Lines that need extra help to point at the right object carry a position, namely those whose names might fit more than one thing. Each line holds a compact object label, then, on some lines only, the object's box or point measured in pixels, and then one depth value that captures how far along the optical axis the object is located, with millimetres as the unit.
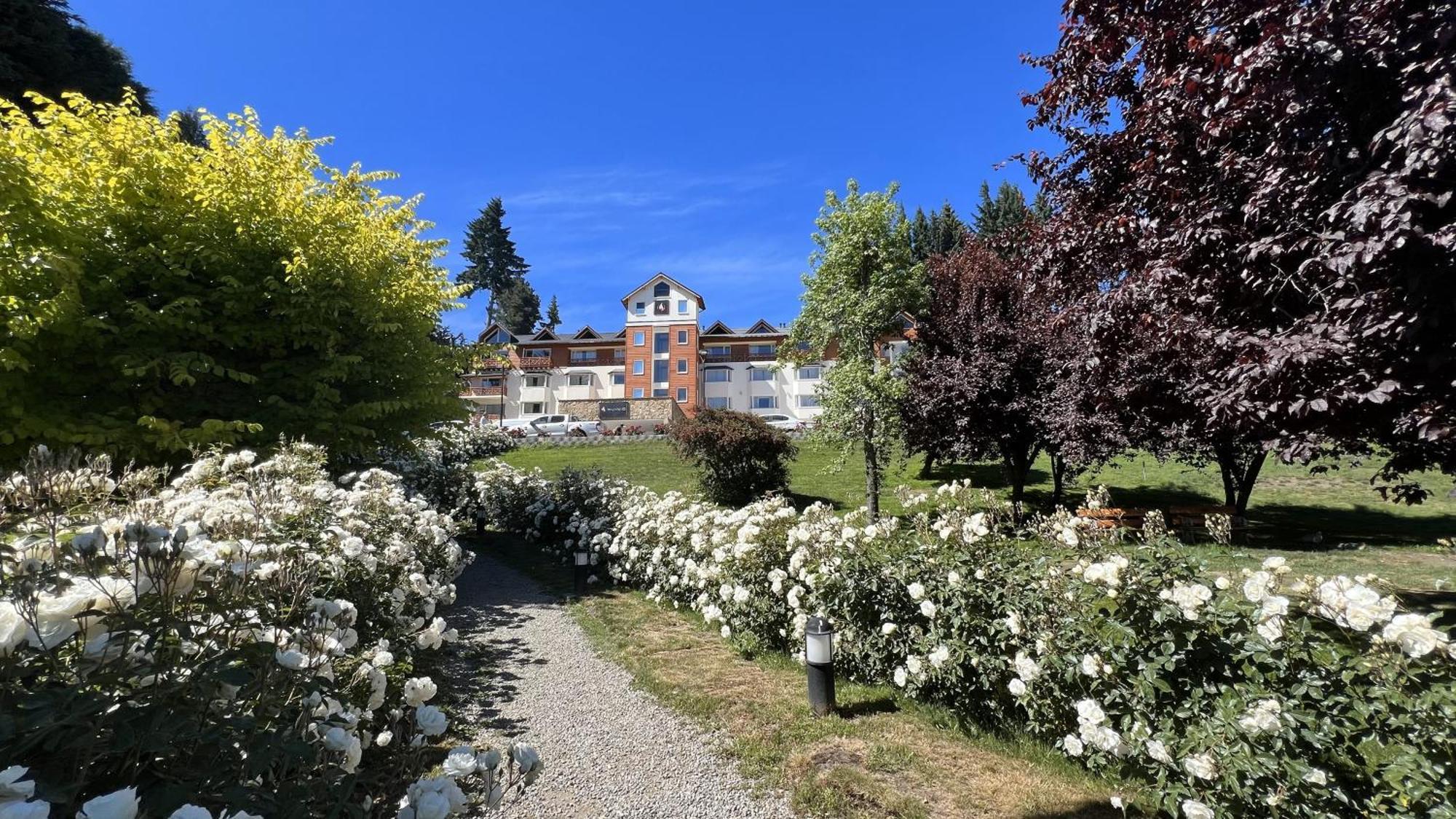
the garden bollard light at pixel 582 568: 9133
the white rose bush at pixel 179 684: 1330
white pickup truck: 37188
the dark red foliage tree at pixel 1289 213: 2982
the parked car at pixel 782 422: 42875
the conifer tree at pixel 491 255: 73562
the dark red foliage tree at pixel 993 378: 10430
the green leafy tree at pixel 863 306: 12047
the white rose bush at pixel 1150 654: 2555
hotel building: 48688
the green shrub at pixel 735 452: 13727
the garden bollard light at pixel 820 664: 4656
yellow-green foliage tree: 7328
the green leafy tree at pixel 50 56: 21781
